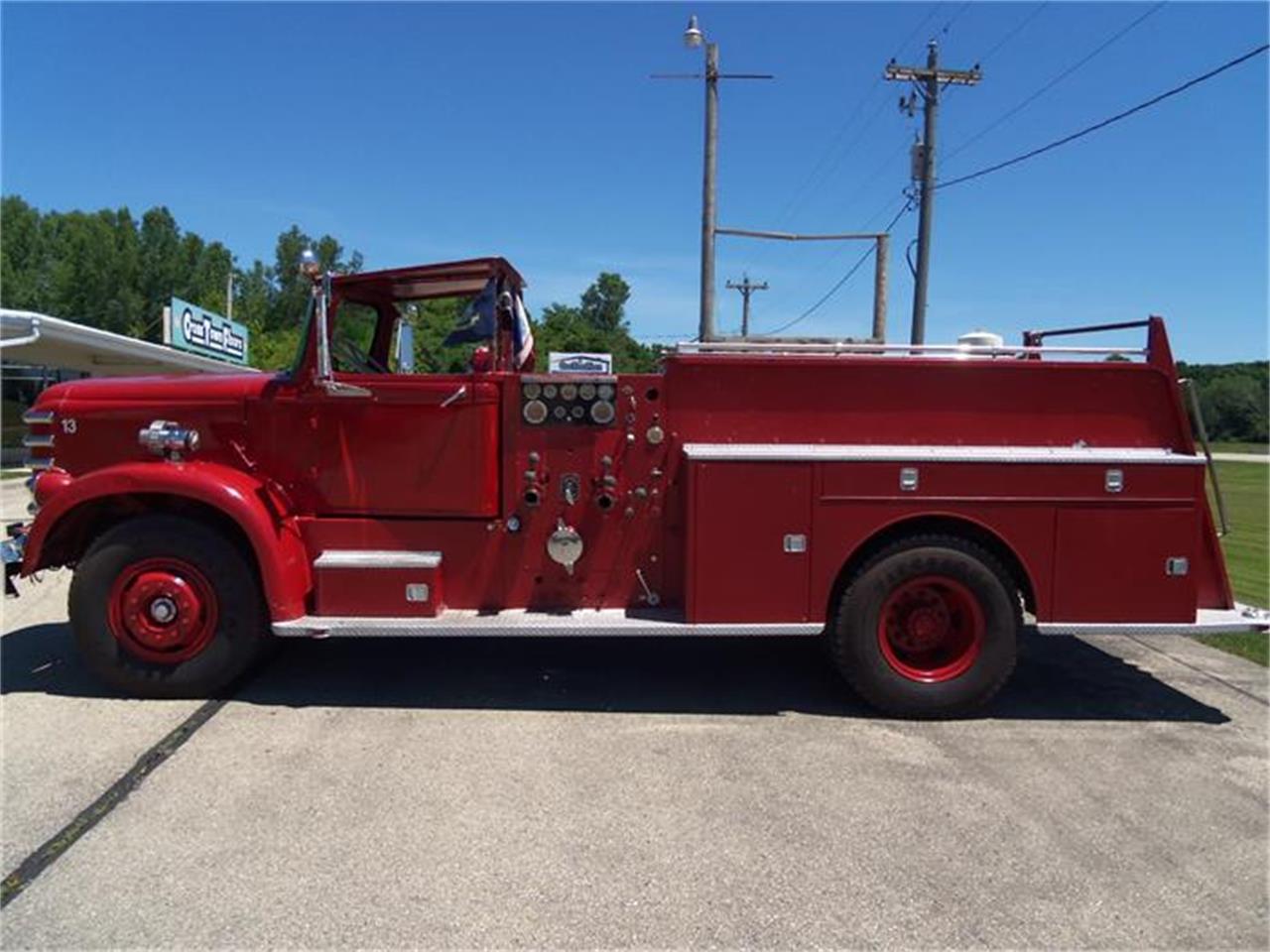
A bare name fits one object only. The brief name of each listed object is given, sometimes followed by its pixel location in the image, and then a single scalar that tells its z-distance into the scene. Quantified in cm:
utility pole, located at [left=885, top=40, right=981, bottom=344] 1856
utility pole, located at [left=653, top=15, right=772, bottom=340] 1498
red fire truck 482
